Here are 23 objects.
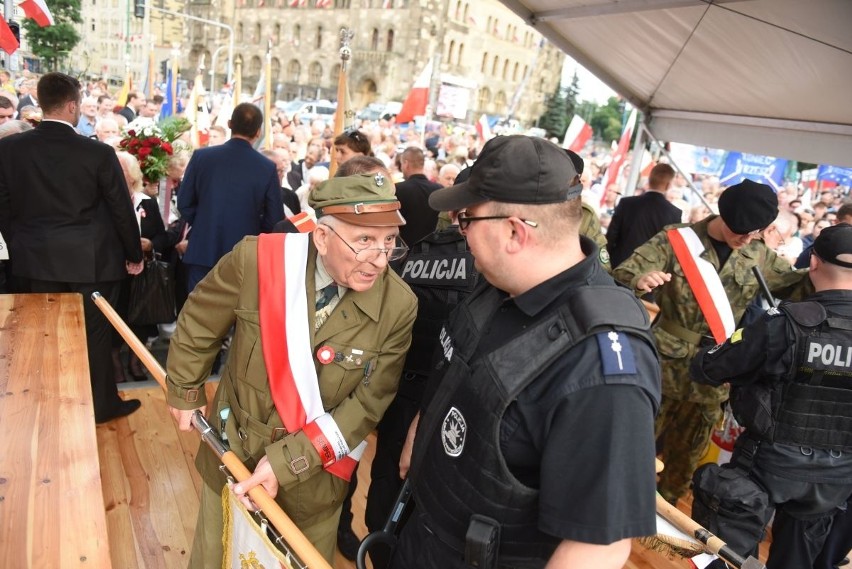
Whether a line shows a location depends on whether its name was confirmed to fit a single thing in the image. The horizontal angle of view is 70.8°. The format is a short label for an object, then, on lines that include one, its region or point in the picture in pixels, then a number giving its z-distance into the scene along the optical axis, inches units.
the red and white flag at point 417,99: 406.0
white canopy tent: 133.5
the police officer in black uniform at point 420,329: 99.0
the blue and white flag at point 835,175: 608.7
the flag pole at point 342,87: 193.5
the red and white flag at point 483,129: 571.8
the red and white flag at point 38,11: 282.2
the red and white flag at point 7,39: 229.6
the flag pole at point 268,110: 315.9
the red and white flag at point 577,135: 435.5
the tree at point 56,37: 1090.7
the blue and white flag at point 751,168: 480.1
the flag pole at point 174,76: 416.8
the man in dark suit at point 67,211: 131.1
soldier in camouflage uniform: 133.0
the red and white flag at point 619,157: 416.7
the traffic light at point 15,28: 251.0
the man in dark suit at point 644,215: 222.8
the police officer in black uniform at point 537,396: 46.0
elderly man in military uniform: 74.2
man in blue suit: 167.3
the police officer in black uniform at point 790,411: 93.1
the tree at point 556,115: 1915.6
